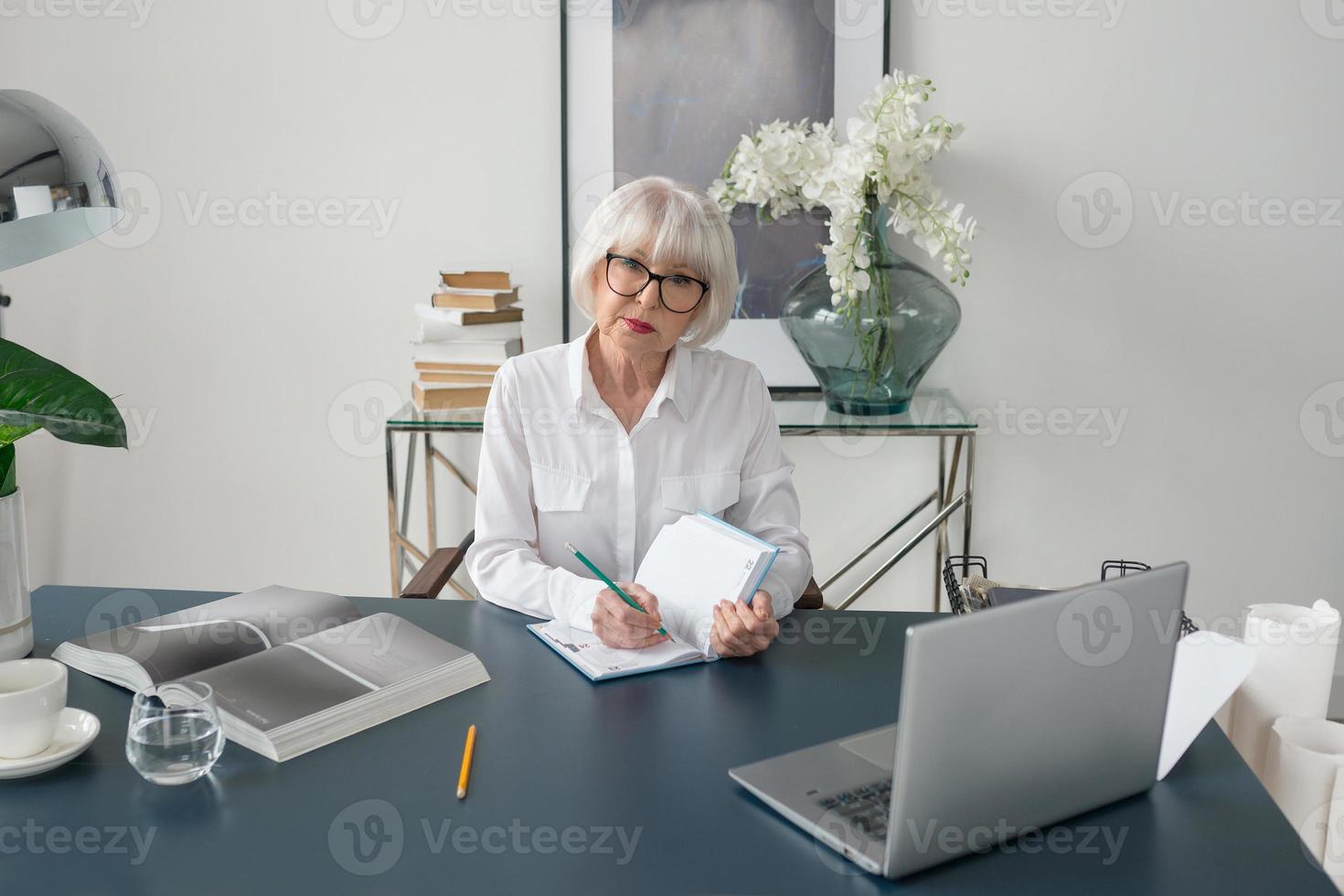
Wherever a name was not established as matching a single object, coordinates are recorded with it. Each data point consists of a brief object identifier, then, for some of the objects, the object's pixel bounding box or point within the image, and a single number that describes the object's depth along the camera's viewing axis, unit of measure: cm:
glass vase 259
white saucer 117
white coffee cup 117
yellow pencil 115
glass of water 116
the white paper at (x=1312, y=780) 155
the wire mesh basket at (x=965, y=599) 151
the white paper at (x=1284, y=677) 165
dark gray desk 102
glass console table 260
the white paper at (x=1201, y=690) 119
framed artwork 281
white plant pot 143
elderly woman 194
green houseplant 134
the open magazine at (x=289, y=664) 127
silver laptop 98
